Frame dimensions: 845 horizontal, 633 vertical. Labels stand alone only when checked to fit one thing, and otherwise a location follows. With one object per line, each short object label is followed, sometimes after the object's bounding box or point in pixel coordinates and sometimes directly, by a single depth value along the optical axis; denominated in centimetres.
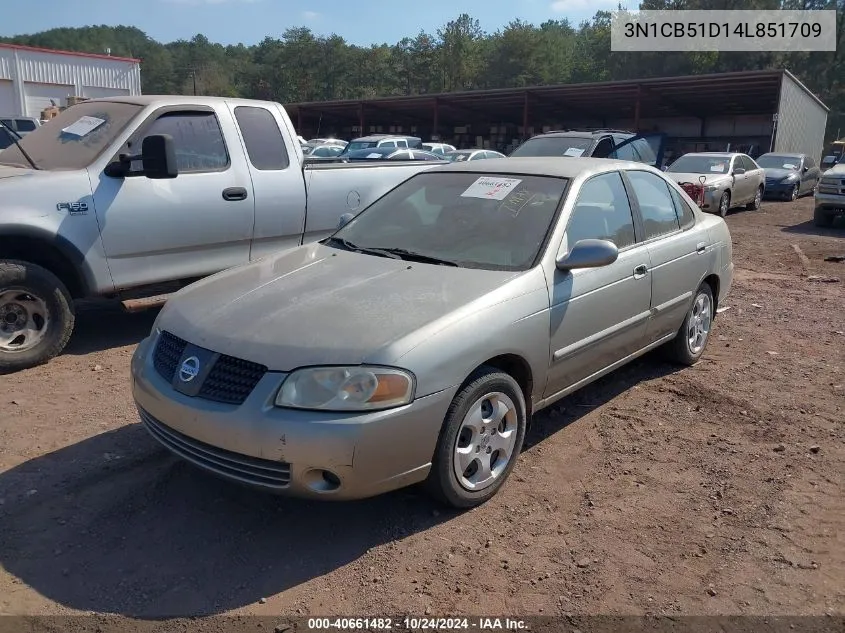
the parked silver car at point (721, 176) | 1552
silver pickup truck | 512
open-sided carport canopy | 2888
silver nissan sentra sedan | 291
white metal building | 3428
